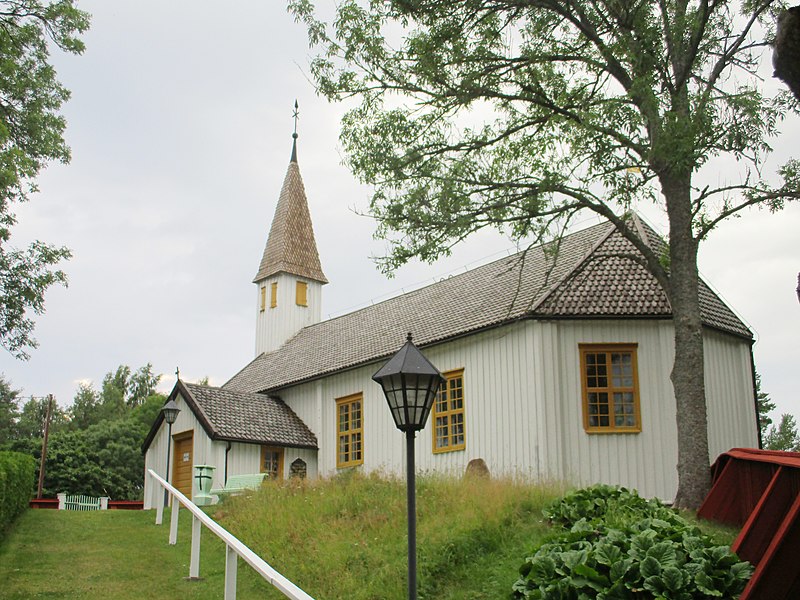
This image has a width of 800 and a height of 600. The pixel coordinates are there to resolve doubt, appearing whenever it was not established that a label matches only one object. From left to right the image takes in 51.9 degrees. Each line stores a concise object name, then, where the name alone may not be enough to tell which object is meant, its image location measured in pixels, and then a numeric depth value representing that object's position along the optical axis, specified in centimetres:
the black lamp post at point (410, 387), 795
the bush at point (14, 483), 1350
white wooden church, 1772
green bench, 2033
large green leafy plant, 858
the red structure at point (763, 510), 783
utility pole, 4042
